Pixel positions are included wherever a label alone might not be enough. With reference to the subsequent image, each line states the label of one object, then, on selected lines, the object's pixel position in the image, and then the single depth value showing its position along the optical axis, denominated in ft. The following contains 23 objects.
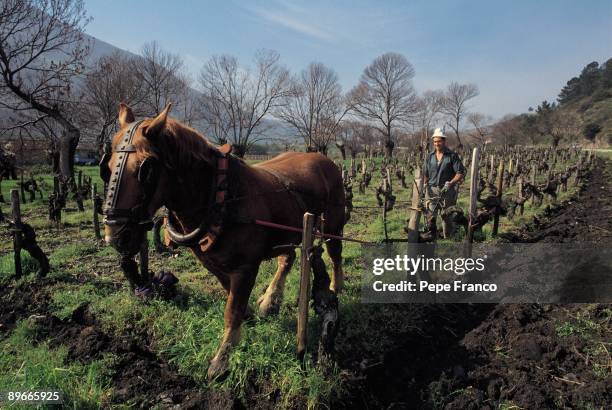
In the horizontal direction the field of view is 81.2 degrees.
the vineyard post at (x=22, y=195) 42.96
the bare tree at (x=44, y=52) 49.44
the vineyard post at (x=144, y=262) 15.15
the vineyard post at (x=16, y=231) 17.26
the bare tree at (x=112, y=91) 93.39
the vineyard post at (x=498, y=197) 23.77
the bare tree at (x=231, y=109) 124.67
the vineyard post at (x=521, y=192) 31.12
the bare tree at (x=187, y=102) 126.41
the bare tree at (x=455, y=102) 214.69
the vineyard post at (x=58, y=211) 30.42
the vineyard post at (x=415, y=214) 15.75
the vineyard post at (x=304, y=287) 8.57
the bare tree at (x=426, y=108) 179.01
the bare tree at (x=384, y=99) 182.60
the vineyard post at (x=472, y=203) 16.22
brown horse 7.19
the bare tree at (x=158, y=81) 113.50
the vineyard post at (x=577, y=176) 54.85
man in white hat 17.92
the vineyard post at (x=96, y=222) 24.95
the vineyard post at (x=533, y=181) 37.46
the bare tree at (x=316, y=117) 137.08
